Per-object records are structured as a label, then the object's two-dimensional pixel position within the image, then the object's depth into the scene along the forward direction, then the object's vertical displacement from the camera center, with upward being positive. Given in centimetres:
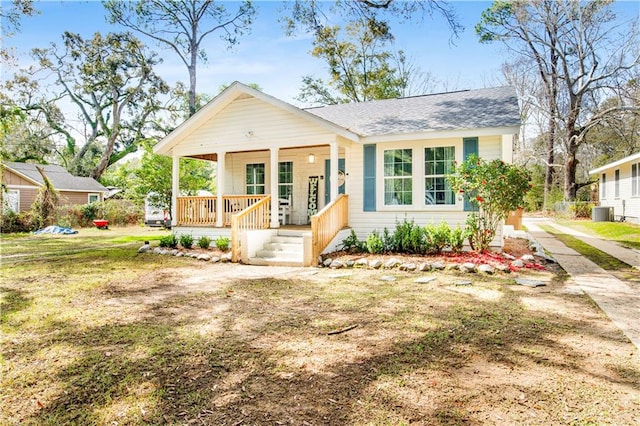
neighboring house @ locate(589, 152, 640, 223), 1827 +95
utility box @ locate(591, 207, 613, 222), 2020 -44
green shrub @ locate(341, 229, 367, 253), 936 -93
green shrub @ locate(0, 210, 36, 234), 1856 -72
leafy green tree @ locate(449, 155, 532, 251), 812 +35
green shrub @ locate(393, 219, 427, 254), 877 -74
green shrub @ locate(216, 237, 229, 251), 1009 -96
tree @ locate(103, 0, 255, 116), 2172 +1051
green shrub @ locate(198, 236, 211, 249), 1072 -96
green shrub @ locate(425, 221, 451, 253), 855 -66
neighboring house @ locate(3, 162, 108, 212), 2398 +145
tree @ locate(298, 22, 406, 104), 2506 +880
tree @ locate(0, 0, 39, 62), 1096 +550
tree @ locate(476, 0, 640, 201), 2162 +935
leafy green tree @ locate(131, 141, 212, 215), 1894 +135
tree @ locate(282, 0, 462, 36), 988 +511
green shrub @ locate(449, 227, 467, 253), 852 -73
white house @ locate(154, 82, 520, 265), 940 +135
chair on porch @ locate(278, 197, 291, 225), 1217 -14
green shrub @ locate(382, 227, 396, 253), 915 -88
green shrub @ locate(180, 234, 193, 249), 1079 -96
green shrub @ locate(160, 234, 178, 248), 1109 -99
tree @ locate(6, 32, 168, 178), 2517 +803
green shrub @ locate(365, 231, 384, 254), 894 -89
